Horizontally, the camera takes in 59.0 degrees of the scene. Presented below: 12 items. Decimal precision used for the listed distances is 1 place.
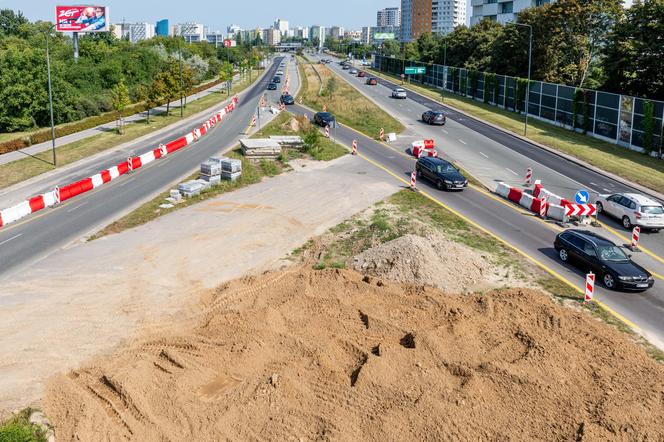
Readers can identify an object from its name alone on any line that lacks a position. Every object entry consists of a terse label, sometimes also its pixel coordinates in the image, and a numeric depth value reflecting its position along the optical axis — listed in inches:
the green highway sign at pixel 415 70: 4394.7
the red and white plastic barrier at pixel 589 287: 839.7
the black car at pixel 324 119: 2350.8
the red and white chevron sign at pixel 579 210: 1184.8
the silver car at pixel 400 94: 3398.1
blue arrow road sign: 1205.1
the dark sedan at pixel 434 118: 2479.1
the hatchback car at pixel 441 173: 1441.9
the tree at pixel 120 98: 2369.6
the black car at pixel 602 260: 878.4
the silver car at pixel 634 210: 1165.3
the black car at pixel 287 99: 3191.4
